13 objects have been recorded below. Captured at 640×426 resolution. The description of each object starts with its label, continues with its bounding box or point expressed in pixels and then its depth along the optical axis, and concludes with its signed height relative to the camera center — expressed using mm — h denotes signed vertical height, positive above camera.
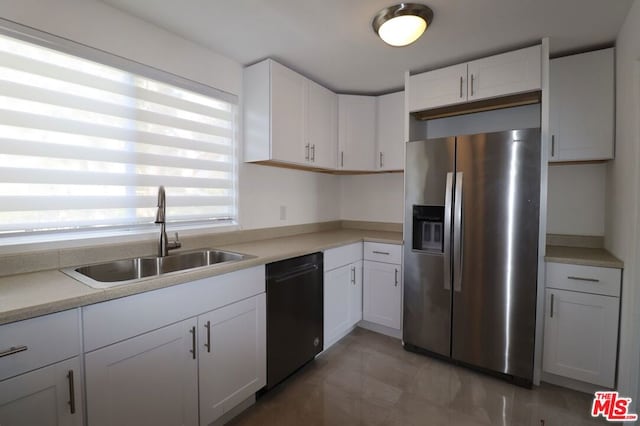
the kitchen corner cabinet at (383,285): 2559 -756
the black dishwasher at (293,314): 1844 -776
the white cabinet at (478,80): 1972 +898
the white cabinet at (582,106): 2004 +681
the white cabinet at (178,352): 1148 -708
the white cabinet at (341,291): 2328 -770
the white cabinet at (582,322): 1811 -779
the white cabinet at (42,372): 934 -583
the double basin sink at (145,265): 1510 -381
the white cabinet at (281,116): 2201 +685
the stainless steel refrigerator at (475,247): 1928 -330
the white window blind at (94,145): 1377 +317
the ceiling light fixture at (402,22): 1630 +1030
